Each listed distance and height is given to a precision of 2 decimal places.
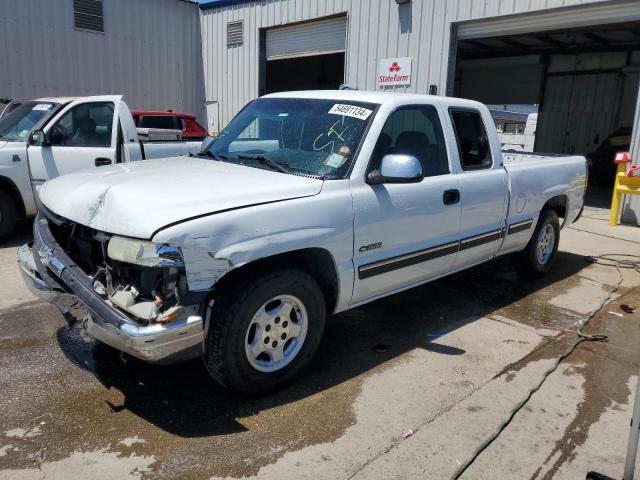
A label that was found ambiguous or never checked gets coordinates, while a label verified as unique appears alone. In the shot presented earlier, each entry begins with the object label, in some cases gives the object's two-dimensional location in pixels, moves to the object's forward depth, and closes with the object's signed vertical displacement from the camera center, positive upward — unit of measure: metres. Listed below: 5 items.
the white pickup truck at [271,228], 2.80 -0.74
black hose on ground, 2.92 -1.85
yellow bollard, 9.16 -1.15
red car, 11.03 -0.44
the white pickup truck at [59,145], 6.67 -0.58
